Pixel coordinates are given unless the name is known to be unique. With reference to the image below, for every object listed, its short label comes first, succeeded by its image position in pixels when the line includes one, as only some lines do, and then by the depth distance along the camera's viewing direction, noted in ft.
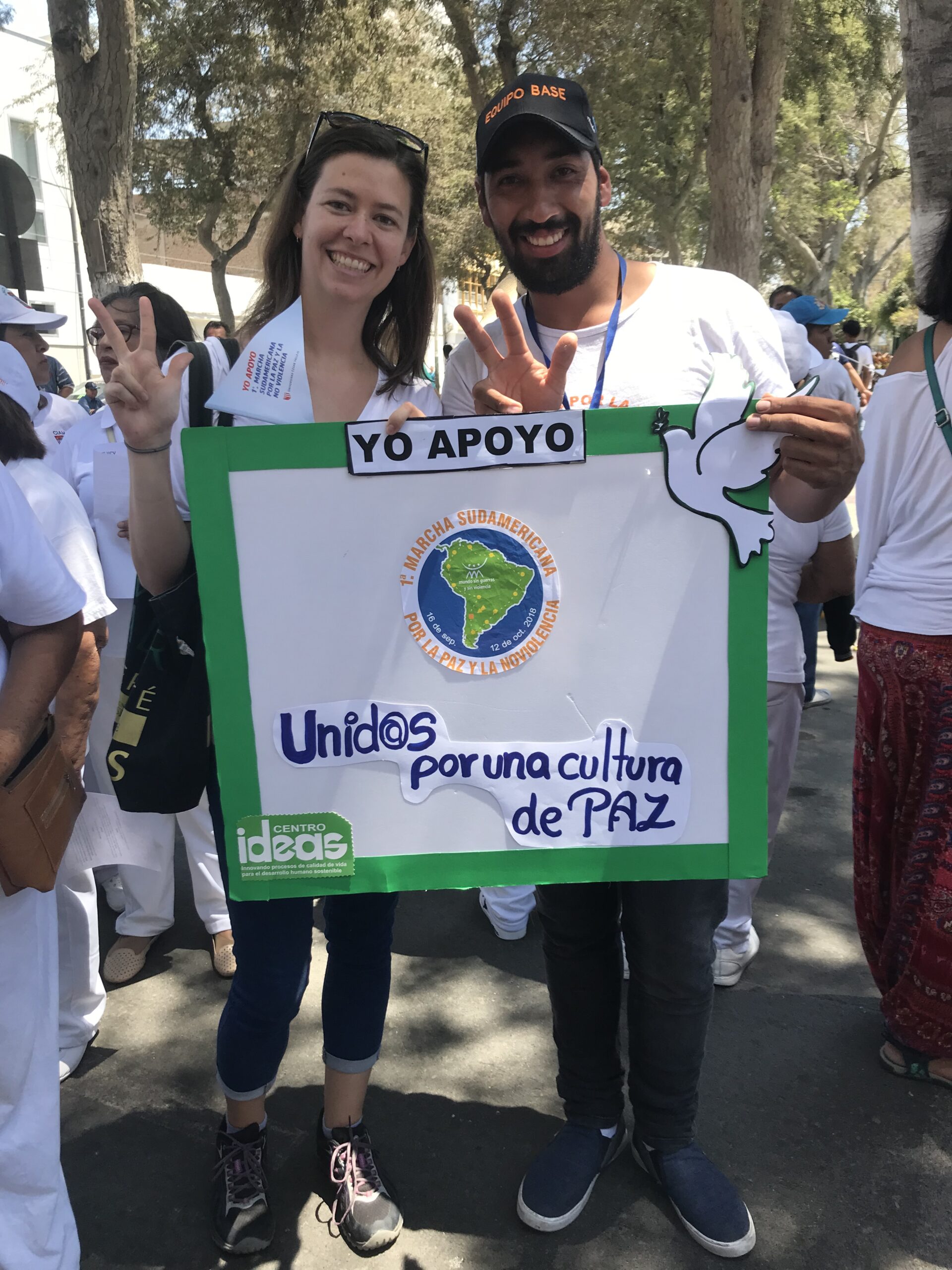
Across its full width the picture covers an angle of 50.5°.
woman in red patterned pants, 8.25
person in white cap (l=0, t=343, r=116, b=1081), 7.69
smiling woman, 5.81
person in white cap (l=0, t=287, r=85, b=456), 11.98
